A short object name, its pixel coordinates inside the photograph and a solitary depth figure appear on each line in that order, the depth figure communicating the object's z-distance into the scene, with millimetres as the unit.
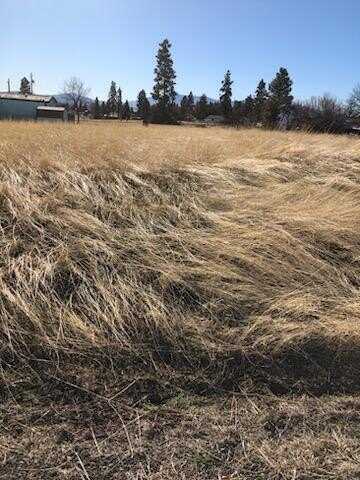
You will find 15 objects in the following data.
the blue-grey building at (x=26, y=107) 50062
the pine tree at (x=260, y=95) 57250
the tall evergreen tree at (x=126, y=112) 82694
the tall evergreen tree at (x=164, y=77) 78250
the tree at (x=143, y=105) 79000
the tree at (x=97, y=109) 85994
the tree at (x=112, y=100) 98000
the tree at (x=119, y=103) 88362
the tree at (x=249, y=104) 57369
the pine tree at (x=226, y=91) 74188
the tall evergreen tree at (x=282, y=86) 56219
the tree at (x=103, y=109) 89031
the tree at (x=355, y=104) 61438
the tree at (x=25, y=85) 103625
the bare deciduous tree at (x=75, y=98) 76875
